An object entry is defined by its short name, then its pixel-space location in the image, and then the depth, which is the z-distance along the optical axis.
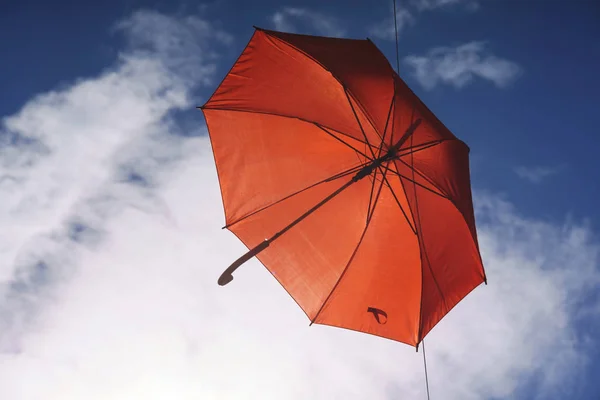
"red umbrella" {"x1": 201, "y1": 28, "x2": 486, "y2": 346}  5.30
